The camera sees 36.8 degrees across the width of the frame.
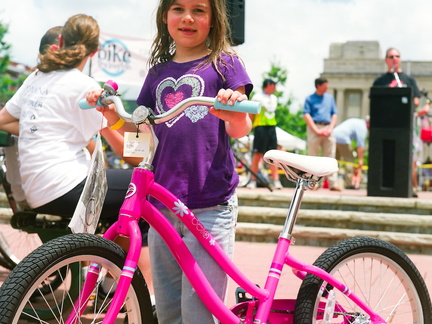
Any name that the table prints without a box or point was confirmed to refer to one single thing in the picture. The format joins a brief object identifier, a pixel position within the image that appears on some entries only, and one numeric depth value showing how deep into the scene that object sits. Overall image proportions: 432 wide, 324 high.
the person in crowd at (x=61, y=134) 3.37
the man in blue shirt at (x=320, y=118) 9.88
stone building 77.19
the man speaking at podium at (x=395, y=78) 8.79
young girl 2.44
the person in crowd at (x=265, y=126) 9.84
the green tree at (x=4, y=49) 29.38
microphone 8.79
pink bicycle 1.98
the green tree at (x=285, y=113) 42.31
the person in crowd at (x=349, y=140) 12.52
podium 8.26
